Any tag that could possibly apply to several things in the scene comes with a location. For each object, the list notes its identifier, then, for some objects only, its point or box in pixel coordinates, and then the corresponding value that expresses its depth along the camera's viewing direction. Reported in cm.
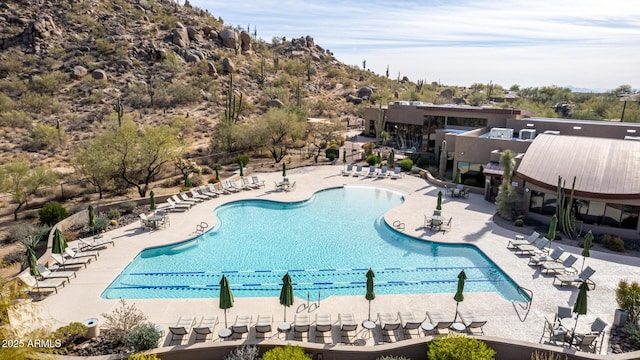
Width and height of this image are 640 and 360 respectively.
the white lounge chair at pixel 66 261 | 1467
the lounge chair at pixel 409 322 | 1089
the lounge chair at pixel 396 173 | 2817
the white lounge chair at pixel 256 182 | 2572
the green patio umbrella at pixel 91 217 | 1758
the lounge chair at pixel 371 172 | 2895
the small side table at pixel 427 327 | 1084
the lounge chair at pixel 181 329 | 1052
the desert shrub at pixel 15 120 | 3809
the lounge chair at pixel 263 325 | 1060
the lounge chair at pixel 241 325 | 1064
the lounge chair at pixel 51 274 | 1358
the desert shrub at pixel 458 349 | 900
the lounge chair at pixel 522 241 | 1681
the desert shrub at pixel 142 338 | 992
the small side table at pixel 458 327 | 1084
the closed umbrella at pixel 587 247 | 1463
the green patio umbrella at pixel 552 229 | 1598
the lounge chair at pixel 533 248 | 1617
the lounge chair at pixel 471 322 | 1093
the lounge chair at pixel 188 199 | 2223
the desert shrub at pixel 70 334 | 1014
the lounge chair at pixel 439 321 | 1091
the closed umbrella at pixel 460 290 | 1162
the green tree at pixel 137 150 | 2227
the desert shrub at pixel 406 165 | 3036
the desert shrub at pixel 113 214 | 1953
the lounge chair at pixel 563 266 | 1455
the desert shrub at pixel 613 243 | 1673
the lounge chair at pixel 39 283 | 1268
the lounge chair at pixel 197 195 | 2297
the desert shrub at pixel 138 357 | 816
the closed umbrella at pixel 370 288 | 1170
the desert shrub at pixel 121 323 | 1046
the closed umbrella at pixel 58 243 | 1448
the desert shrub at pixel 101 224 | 1822
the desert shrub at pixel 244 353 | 944
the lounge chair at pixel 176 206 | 2123
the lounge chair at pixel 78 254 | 1526
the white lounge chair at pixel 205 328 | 1055
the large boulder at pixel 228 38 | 6400
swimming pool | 1384
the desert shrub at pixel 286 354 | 900
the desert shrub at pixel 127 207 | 2070
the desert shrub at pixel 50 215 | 1839
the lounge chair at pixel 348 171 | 2913
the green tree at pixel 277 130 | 3147
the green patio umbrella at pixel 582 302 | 1066
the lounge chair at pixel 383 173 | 2855
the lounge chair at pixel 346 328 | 1070
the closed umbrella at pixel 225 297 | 1094
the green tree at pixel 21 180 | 2033
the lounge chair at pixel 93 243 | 1616
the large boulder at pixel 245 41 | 6731
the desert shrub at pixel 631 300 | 1155
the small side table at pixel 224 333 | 1041
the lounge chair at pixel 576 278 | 1343
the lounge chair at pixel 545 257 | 1518
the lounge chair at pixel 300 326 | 1076
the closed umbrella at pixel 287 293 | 1112
